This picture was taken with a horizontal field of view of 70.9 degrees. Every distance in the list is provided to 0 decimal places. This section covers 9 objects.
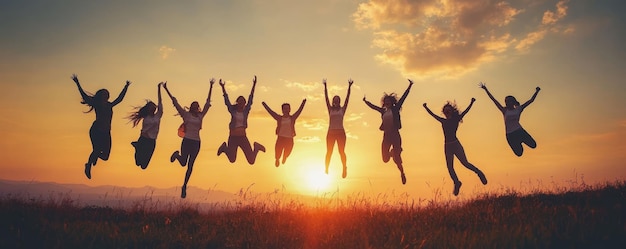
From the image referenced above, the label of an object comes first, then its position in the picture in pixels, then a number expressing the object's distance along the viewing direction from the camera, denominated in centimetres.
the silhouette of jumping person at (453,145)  1392
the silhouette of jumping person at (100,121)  1325
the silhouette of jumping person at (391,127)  1423
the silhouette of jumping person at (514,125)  1442
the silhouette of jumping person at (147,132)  1369
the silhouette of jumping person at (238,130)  1430
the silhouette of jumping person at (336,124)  1434
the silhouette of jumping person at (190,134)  1343
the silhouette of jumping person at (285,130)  1468
